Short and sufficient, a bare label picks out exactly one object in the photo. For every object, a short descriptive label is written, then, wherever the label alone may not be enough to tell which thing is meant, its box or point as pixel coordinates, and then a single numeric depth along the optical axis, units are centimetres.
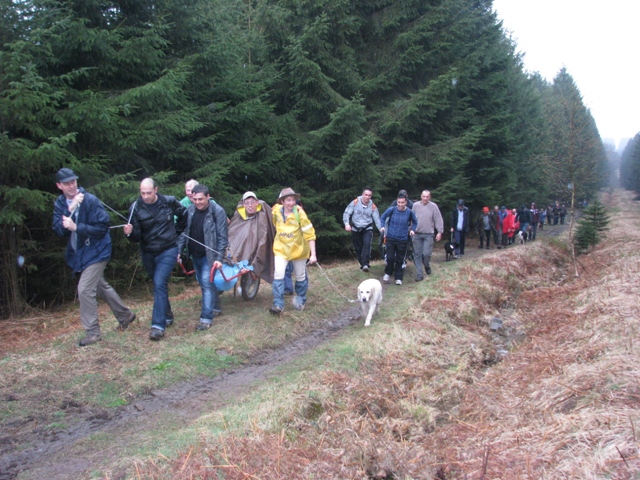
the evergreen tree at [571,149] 1527
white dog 781
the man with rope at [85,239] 595
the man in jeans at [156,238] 655
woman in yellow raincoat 784
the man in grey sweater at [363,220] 1168
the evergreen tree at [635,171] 7791
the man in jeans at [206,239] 725
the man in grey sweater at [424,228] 1186
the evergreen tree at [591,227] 2009
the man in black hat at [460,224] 1728
